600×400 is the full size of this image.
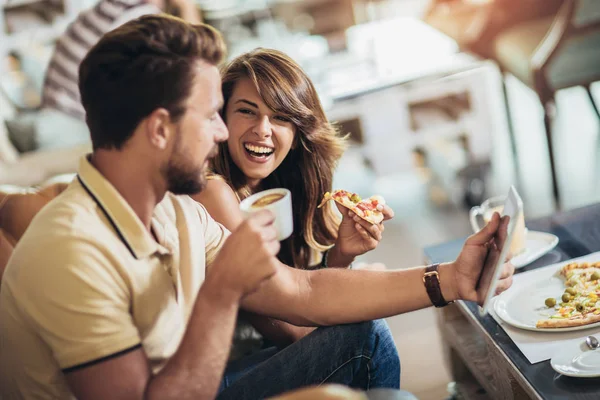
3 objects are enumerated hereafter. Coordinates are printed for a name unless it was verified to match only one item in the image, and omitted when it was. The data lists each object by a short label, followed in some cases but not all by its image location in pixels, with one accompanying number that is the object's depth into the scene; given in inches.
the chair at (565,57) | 148.6
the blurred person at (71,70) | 172.1
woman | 77.0
